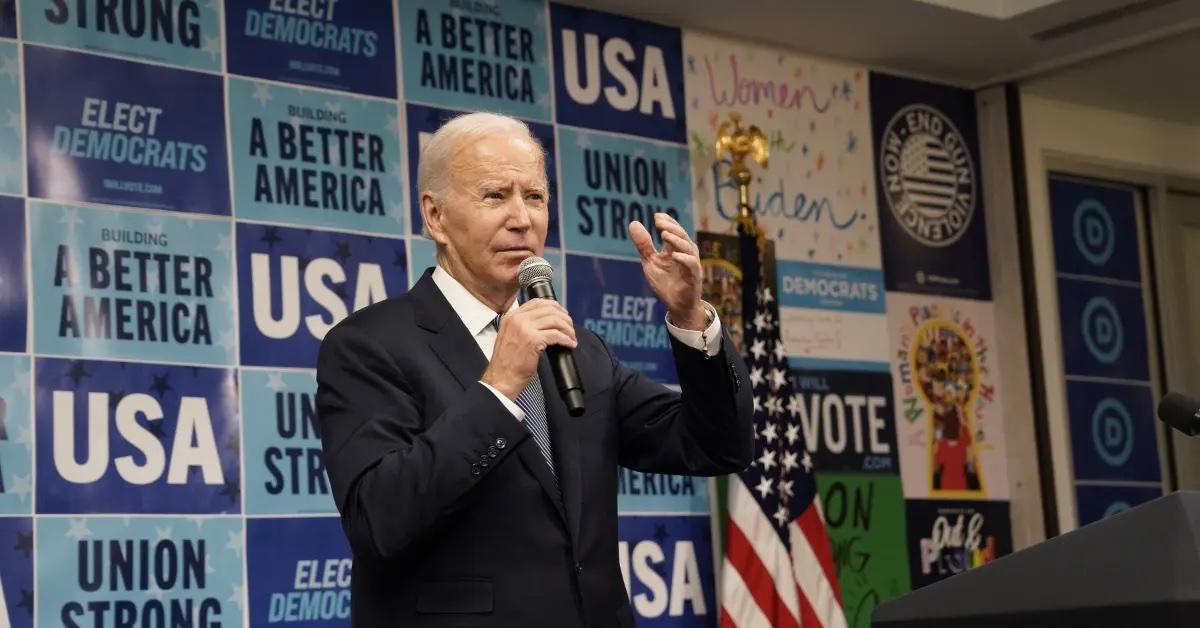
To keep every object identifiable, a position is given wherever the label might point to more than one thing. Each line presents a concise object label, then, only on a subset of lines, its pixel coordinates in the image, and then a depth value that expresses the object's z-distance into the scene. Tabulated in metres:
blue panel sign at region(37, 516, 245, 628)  4.13
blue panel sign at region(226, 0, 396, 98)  4.74
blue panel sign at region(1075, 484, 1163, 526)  6.63
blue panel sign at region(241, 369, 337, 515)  4.53
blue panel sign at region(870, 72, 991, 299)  6.32
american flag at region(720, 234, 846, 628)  5.34
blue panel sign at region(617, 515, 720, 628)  5.29
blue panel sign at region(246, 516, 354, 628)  4.49
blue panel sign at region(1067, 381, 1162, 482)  6.70
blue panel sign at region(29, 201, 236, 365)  4.25
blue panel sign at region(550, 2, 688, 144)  5.47
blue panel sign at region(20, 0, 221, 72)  4.38
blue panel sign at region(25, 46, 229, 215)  4.32
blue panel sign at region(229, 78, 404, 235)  4.66
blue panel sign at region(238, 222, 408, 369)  4.59
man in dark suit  2.19
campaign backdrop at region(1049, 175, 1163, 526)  6.71
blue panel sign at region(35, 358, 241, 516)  4.19
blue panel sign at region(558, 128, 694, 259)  5.38
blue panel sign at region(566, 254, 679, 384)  5.33
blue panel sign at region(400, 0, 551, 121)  5.12
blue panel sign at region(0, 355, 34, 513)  4.10
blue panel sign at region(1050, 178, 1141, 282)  6.80
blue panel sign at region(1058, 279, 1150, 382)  6.75
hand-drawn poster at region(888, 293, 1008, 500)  6.17
